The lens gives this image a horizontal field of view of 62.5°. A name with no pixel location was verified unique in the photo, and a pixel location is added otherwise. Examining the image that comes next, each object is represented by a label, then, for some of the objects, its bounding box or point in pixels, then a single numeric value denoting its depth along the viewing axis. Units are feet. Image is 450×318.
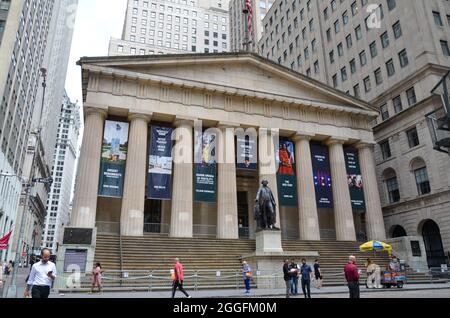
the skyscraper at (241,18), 307.99
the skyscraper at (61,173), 558.56
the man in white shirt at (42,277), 28.77
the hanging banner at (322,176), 111.24
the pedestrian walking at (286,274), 51.88
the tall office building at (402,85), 113.19
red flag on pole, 68.08
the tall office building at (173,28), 342.23
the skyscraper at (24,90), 137.90
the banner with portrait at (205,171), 97.50
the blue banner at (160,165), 94.89
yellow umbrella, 76.64
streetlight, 52.38
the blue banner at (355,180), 114.73
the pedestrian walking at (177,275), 47.68
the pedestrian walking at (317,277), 64.80
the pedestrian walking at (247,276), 57.31
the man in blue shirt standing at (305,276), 51.61
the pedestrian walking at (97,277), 60.86
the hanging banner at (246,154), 105.09
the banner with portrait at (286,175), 106.63
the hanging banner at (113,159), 92.68
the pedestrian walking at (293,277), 52.92
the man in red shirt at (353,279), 39.37
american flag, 115.00
